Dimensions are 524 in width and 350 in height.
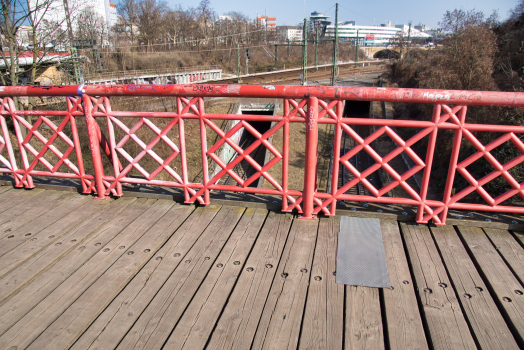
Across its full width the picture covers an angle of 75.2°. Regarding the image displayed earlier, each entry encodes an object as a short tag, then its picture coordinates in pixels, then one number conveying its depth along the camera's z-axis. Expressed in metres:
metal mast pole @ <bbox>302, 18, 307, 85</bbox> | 25.90
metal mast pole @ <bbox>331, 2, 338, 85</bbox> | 23.94
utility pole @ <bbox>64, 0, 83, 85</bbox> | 20.44
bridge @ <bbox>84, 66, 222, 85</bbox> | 29.53
